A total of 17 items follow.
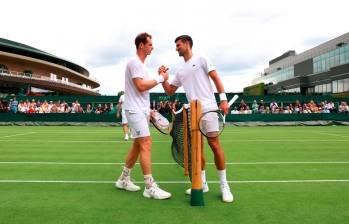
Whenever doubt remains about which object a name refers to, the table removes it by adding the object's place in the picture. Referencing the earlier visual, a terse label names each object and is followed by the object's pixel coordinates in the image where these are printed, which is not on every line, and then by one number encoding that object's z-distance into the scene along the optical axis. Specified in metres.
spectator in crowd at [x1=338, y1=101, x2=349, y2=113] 25.05
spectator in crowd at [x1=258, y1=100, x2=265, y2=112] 24.98
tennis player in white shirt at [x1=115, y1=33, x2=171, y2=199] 4.68
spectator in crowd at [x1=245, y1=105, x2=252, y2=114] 24.00
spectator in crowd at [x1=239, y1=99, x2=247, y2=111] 24.18
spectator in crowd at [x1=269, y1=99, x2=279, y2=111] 25.16
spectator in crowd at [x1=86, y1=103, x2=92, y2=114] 25.44
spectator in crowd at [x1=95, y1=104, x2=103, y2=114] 25.00
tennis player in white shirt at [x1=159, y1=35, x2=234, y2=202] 4.76
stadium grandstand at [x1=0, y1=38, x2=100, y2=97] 63.98
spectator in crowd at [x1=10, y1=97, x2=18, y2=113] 24.71
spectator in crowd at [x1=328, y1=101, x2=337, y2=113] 25.56
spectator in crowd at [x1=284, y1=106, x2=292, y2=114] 24.60
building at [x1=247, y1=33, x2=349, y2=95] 56.03
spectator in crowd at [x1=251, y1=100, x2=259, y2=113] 24.88
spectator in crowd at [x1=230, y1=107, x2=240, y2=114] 23.92
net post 4.30
